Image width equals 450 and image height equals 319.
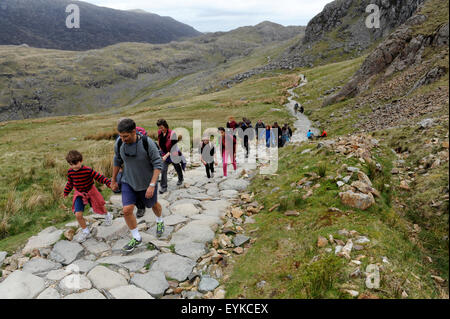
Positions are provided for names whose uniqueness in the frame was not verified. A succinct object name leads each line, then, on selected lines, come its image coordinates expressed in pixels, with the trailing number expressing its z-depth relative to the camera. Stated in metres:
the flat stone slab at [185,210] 8.10
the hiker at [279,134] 17.97
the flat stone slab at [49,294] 4.52
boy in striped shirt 6.57
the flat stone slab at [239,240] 6.12
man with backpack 5.93
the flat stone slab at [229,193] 9.51
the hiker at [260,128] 18.28
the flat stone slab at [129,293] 4.49
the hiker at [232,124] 15.82
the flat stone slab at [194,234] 6.43
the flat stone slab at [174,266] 5.20
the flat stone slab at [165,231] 6.80
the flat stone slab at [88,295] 4.45
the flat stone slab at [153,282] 4.74
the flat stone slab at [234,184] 10.25
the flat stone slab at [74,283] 4.73
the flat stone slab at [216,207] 8.00
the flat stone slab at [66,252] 5.83
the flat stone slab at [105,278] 4.81
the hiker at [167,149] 9.66
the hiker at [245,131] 15.70
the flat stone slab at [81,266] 5.28
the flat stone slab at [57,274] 5.08
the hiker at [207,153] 10.93
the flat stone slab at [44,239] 6.29
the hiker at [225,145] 11.49
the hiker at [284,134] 18.78
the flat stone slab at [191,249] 5.84
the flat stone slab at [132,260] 5.43
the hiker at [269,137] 17.59
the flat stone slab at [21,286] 4.59
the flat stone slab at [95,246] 6.21
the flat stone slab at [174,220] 7.43
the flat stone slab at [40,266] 5.39
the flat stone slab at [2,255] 5.82
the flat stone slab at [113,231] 6.81
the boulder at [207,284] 4.80
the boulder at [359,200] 5.90
